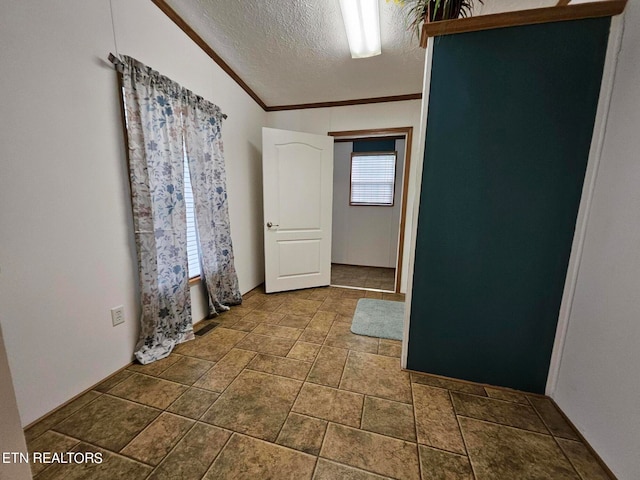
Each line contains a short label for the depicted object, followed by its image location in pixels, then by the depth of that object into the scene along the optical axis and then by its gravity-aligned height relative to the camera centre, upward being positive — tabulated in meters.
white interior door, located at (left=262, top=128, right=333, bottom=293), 2.84 -0.04
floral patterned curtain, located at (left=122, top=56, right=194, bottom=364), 1.58 -0.02
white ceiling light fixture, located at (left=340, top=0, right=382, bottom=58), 1.69 +1.39
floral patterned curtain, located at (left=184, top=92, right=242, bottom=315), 2.05 +0.03
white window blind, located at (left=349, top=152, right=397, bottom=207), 4.14 +0.47
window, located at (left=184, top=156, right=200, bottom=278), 2.10 -0.31
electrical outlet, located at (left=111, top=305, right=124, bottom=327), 1.56 -0.76
